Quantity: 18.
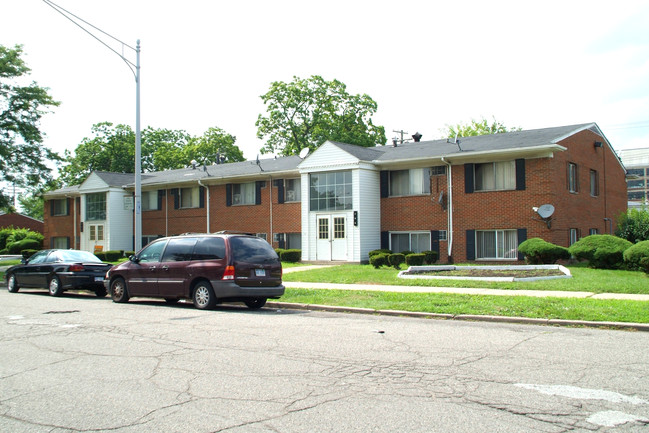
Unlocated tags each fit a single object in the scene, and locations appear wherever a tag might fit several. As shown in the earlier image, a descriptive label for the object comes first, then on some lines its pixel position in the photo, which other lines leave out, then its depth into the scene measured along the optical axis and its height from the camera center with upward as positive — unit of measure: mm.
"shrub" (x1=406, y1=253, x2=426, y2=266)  23250 -872
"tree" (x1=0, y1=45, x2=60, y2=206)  35000 +6684
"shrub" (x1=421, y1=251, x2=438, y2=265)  24719 -847
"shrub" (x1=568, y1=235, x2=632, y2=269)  19984 -563
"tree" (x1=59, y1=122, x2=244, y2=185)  59969 +9586
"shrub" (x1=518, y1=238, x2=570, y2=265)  21078 -608
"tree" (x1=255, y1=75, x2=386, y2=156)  52906 +10763
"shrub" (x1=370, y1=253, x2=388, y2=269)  22969 -875
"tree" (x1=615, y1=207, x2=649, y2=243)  27844 +349
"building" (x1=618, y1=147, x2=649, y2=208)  140125 +15418
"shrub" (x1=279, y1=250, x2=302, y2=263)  28875 -813
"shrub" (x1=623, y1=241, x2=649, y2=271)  17766 -618
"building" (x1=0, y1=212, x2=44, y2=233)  66938 +2165
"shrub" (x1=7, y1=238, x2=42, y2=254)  50031 -288
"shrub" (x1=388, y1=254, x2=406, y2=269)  22656 -846
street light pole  19969 +2516
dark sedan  17547 -925
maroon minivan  13516 -710
